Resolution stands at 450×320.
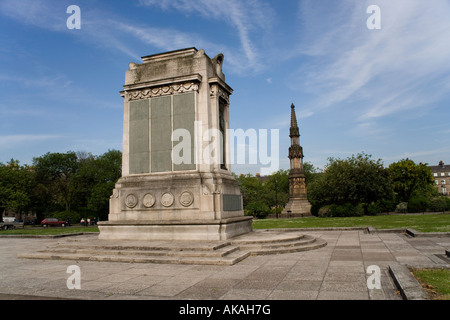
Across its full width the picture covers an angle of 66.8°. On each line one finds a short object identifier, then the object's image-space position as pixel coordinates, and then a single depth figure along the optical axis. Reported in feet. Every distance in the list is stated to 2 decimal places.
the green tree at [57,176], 212.64
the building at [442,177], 456.04
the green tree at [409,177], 230.48
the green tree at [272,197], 277.17
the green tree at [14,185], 175.32
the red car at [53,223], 170.50
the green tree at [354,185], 154.20
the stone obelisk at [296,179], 203.26
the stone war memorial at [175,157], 45.01
